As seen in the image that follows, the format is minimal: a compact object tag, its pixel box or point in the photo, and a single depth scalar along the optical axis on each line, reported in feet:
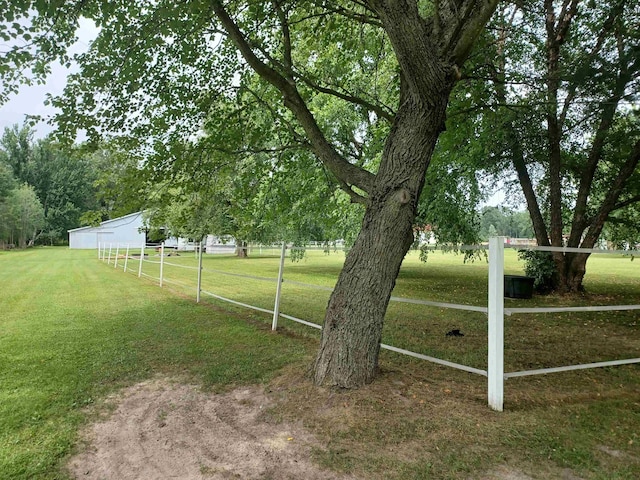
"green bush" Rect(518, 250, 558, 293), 35.73
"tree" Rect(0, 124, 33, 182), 173.27
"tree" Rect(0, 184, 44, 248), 121.29
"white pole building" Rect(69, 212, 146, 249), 143.10
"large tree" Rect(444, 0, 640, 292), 19.89
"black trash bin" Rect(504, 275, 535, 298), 33.47
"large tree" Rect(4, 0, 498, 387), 10.80
